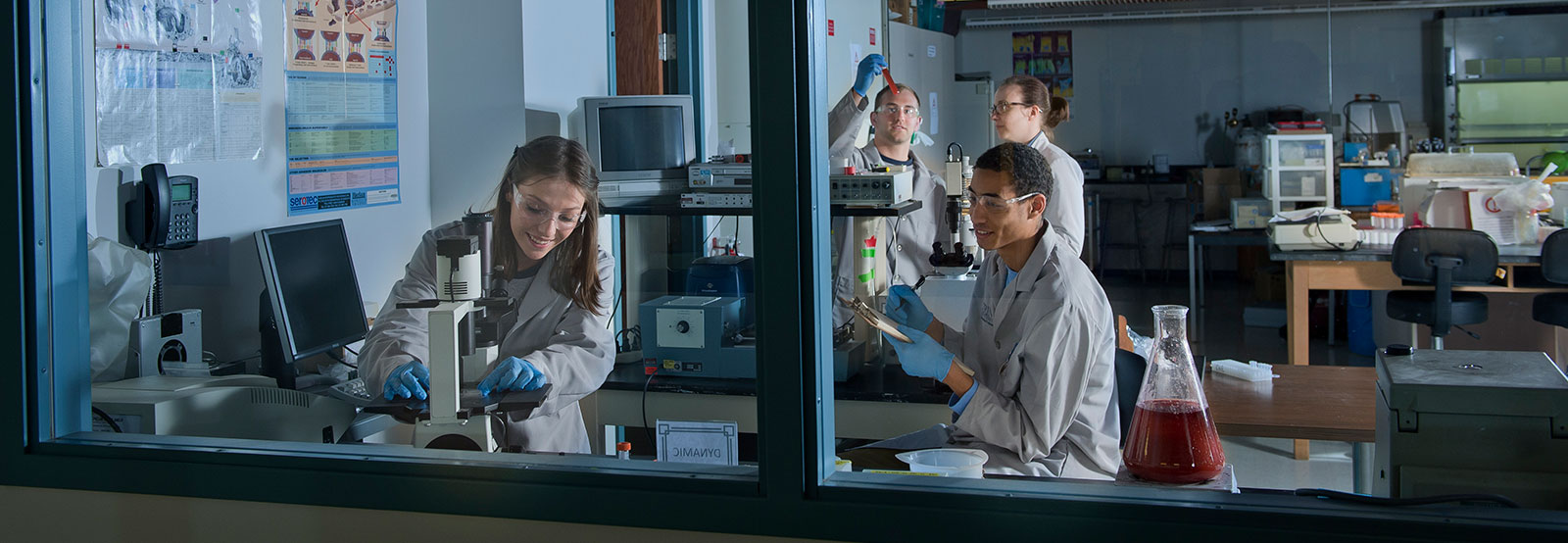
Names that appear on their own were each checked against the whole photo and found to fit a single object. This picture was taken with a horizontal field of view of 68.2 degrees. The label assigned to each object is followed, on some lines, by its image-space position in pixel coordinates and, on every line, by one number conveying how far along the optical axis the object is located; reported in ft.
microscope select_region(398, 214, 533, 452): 5.61
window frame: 3.78
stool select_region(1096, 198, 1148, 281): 7.51
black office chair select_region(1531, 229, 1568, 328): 11.62
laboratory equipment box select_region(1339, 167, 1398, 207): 13.67
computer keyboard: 7.30
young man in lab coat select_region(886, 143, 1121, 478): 6.39
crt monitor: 10.72
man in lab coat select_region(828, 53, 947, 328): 7.72
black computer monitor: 7.39
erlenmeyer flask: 4.31
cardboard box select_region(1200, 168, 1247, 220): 11.18
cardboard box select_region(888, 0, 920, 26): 8.47
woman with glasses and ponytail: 6.95
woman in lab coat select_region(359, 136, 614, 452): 6.62
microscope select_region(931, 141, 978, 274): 7.70
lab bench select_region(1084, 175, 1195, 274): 7.60
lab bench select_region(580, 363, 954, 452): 6.40
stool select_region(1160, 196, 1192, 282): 9.13
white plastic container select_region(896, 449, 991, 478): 4.86
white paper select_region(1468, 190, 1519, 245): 12.80
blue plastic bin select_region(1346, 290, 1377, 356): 11.90
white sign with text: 4.94
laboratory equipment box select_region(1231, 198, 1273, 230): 12.30
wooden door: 11.85
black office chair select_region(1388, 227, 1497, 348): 12.91
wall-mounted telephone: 7.02
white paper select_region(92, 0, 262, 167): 7.18
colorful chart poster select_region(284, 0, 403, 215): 8.67
